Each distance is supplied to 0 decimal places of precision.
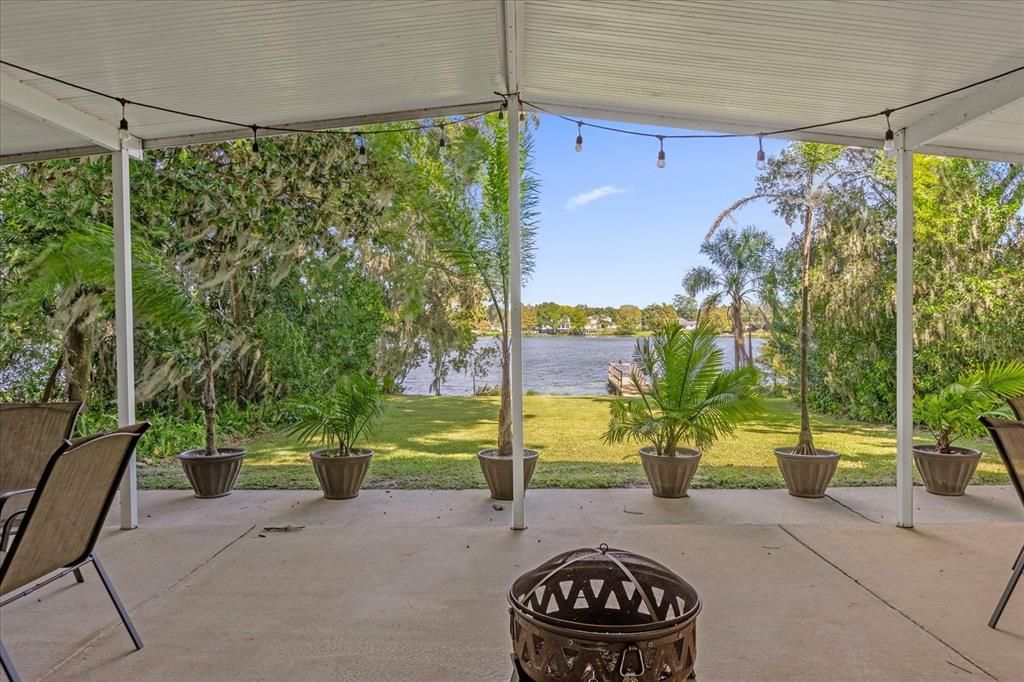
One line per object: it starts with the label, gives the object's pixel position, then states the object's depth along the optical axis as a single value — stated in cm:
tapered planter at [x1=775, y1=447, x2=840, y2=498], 461
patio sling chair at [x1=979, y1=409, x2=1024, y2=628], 246
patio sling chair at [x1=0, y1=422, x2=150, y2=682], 193
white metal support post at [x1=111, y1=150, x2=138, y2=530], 384
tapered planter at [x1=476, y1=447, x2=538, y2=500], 457
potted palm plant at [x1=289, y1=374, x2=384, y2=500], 468
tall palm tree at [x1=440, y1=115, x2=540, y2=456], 476
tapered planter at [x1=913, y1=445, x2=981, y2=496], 458
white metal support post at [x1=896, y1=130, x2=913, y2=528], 380
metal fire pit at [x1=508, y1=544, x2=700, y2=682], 132
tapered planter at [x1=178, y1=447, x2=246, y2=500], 470
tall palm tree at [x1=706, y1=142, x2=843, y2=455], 488
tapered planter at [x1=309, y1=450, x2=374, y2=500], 466
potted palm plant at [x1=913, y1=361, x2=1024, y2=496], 450
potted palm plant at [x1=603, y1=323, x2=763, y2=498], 463
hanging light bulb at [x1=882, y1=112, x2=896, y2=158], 370
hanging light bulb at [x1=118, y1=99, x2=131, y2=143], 354
